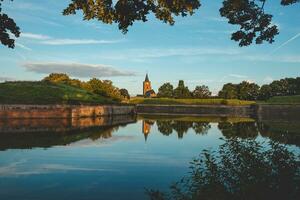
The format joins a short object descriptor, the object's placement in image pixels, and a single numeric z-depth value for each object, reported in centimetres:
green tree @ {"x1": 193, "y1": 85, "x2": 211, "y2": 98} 18370
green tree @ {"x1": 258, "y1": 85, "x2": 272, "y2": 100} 15638
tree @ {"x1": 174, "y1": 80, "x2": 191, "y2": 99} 17600
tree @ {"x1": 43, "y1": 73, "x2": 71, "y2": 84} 11488
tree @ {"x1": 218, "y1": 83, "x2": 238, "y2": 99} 16776
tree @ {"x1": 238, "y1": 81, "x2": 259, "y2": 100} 16304
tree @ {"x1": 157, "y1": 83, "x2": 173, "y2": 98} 19305
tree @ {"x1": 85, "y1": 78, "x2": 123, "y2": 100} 10606
